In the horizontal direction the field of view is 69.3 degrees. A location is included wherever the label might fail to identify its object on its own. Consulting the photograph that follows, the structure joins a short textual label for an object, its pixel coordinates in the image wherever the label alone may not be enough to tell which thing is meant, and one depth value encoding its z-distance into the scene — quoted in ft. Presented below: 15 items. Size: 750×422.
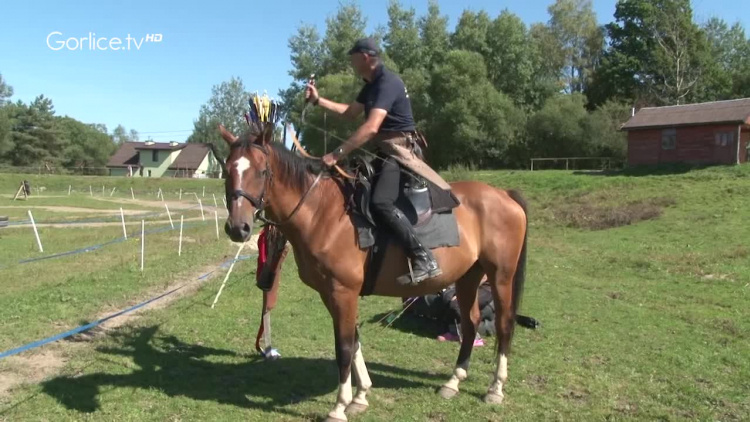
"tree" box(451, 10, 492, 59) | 194.49
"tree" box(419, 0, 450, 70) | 196.67
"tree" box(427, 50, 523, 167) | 163.02
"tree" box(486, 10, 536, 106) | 194.29
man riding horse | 15.47
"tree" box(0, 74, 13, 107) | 299.17
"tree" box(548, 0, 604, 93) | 212.23
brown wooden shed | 103.04
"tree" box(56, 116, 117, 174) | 335.88
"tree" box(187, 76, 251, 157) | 309.83
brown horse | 14.25
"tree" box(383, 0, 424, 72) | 196.75
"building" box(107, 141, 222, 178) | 267.18
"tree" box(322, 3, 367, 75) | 205.40
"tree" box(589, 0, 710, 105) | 173.37
